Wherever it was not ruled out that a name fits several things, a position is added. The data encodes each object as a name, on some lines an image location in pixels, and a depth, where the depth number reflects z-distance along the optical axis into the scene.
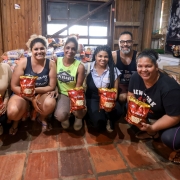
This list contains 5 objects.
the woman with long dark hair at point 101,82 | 2.27
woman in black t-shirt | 1.72
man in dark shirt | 2.62
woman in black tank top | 2.18
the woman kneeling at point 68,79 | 2.26
